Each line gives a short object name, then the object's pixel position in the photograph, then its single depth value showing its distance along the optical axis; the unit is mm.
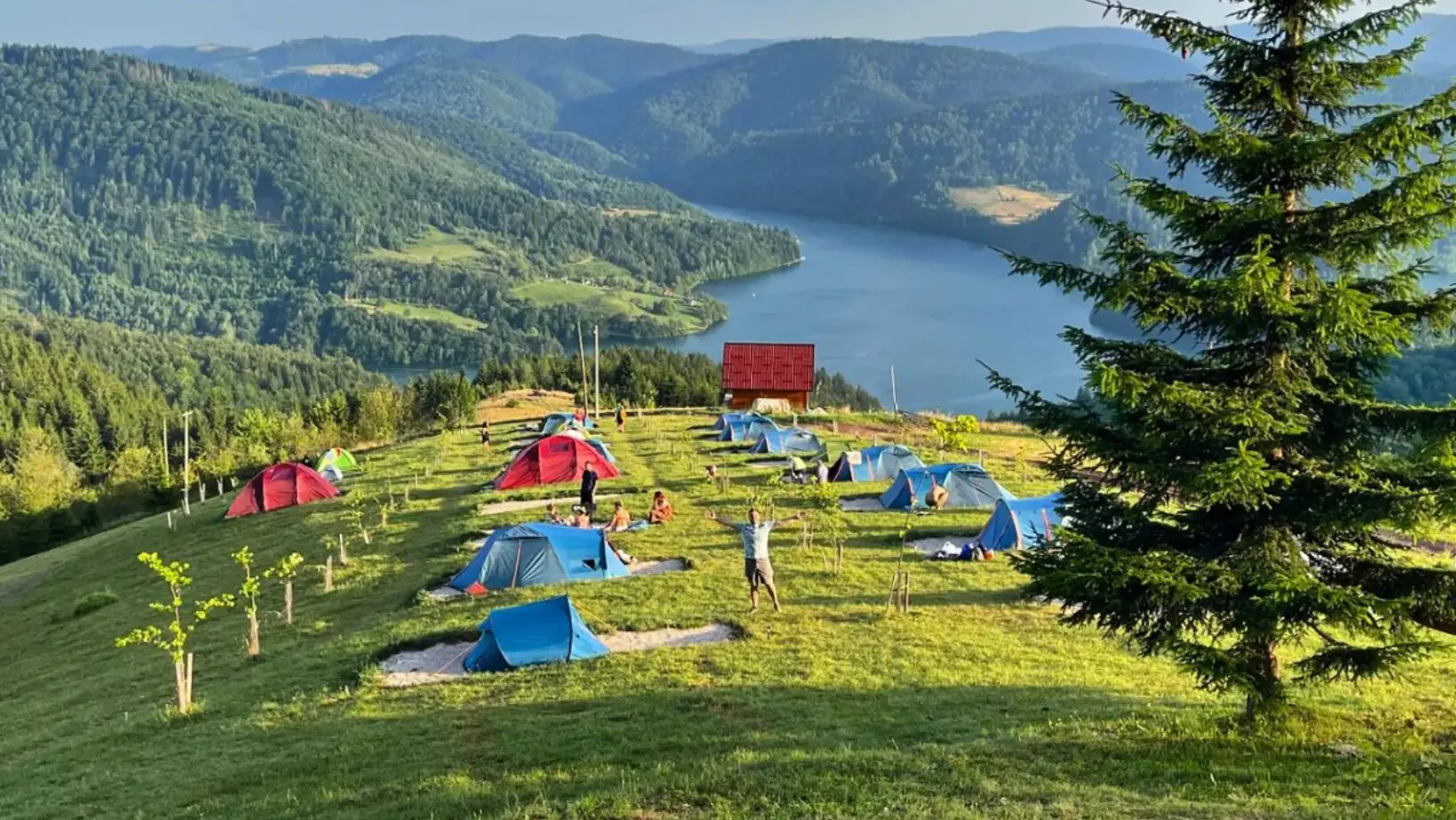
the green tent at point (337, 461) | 41594
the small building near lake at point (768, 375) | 61125
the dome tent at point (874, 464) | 31281
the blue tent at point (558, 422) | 43375
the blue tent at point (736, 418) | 43188
